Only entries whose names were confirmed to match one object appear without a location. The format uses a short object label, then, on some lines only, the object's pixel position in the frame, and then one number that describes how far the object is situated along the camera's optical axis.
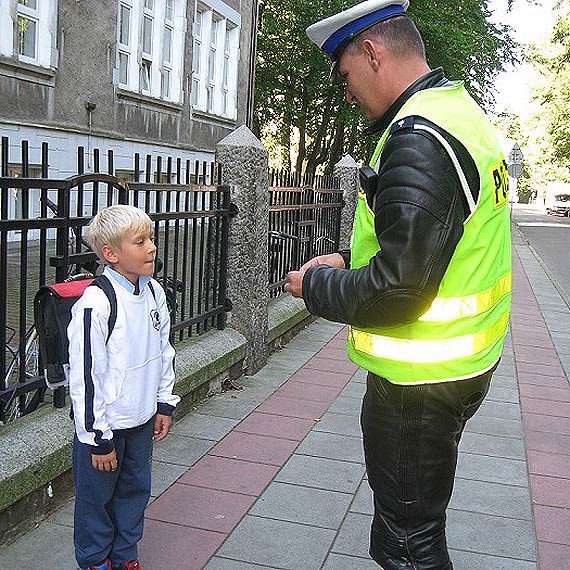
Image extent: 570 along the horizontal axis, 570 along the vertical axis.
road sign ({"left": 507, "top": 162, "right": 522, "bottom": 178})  37.06
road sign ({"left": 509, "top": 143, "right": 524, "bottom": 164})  36.62
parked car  58.59
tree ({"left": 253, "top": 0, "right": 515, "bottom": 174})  25.83
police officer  2.19
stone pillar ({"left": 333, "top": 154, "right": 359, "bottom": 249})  10.41
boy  2.92
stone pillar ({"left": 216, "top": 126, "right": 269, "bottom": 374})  6.38
